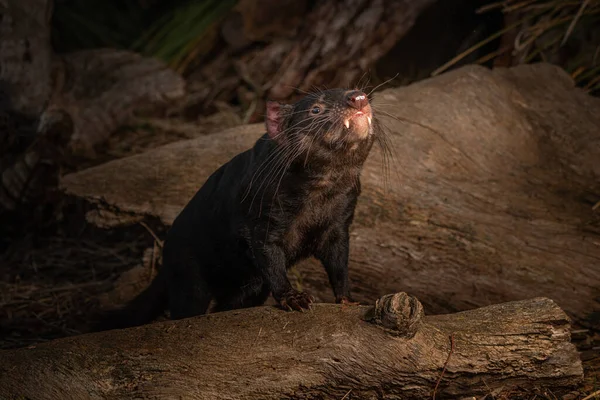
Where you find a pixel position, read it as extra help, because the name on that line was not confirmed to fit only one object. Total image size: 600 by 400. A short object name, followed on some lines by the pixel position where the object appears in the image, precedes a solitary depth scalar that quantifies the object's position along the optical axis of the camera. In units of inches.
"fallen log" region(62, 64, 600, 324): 135.6
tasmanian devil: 106.3
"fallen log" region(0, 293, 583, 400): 92.5
